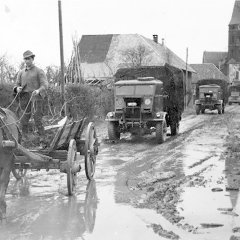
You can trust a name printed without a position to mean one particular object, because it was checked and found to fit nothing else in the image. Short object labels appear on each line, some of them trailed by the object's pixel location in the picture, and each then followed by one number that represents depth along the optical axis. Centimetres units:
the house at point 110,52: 5031
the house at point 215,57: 11775
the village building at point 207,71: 8531
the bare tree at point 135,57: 3884
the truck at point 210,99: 3438
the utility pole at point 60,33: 1917
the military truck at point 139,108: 1605
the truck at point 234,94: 5203
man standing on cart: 861
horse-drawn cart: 668
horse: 630
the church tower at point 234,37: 10556
